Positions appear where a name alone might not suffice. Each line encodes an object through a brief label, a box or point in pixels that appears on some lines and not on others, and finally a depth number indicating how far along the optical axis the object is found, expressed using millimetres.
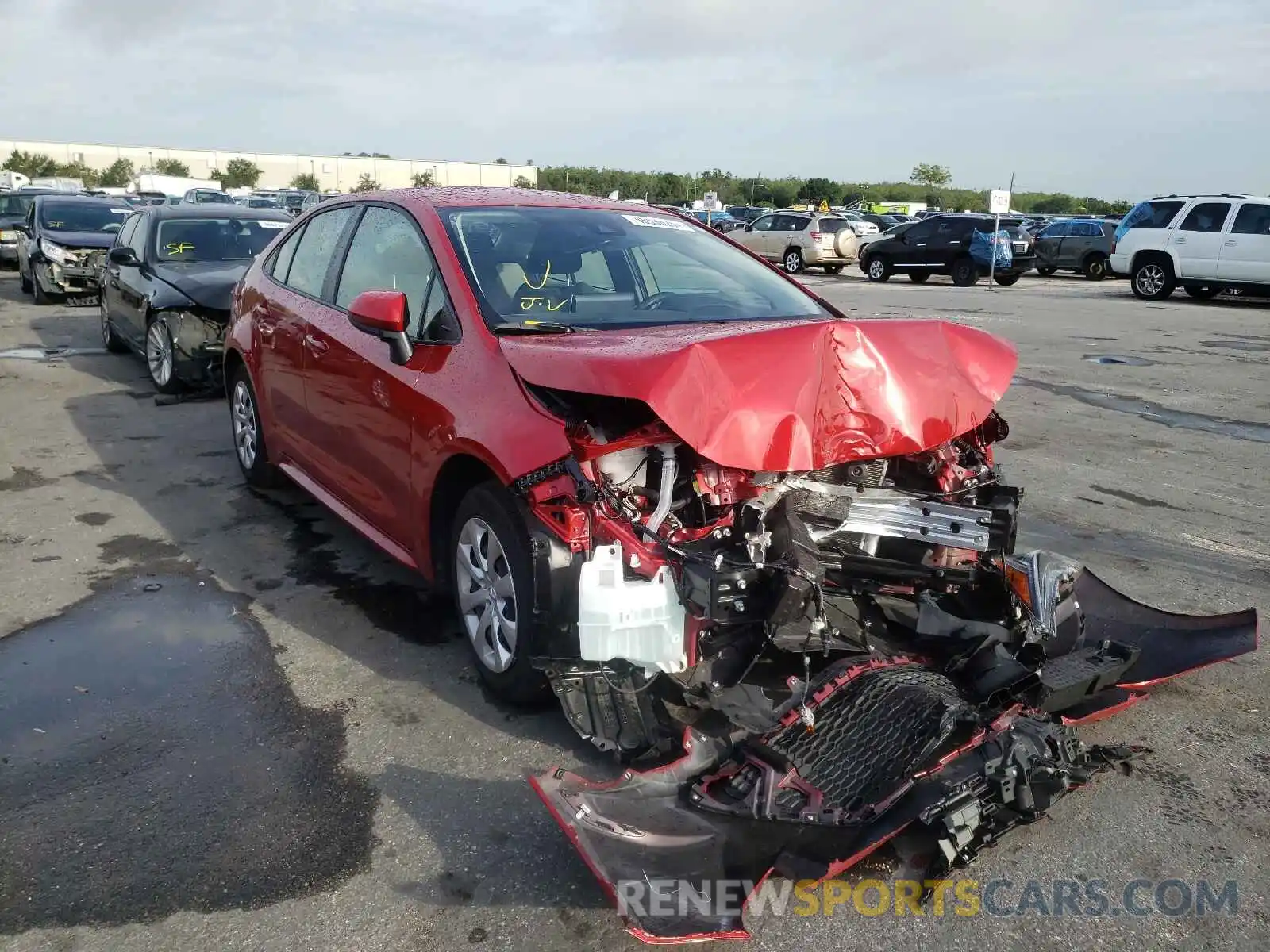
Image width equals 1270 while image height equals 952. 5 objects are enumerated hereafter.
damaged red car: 2744
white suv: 18641
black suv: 24891
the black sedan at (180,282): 9070
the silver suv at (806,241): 28312
